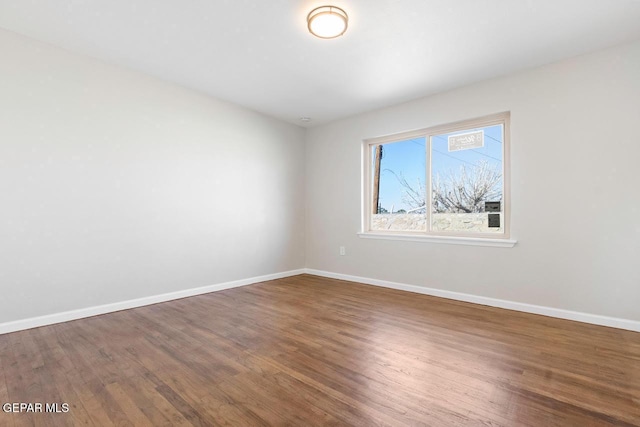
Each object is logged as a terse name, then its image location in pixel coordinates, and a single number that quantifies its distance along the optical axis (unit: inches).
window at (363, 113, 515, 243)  138.1
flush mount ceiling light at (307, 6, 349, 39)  89.7
